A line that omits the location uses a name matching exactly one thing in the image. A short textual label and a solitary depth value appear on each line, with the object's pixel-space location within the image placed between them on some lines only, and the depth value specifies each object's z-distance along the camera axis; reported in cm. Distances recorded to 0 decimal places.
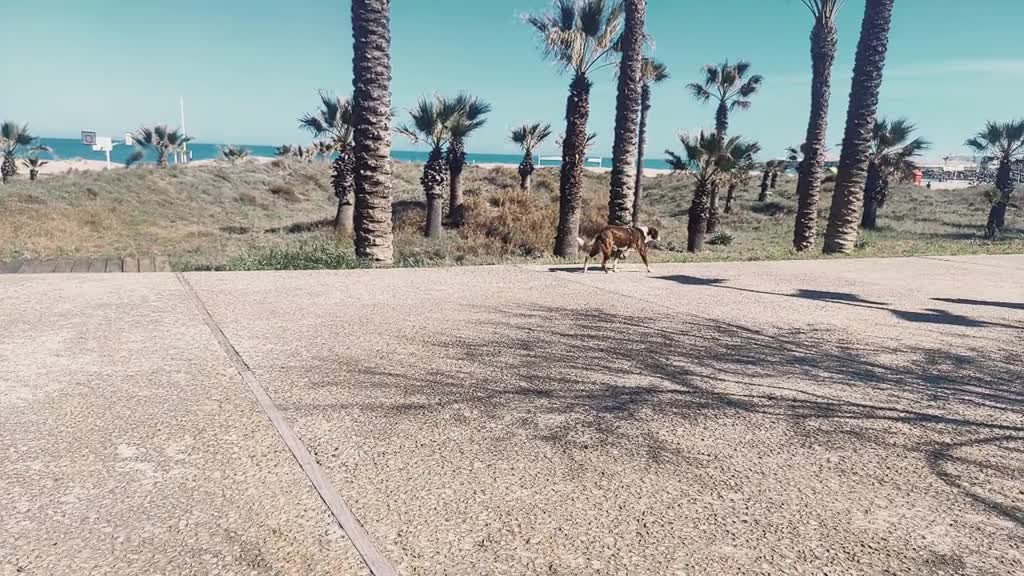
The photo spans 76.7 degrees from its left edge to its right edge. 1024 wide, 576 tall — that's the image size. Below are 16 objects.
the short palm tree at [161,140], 4759
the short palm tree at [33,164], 3847
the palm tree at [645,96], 2881
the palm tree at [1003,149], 3094
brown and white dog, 908
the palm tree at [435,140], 2425
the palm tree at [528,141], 3419
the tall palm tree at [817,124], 1645
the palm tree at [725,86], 3403
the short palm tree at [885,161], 3128
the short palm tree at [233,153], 5181
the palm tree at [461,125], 2449
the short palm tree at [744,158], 2233
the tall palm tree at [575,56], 1429
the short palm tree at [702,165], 2245
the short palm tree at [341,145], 2575
